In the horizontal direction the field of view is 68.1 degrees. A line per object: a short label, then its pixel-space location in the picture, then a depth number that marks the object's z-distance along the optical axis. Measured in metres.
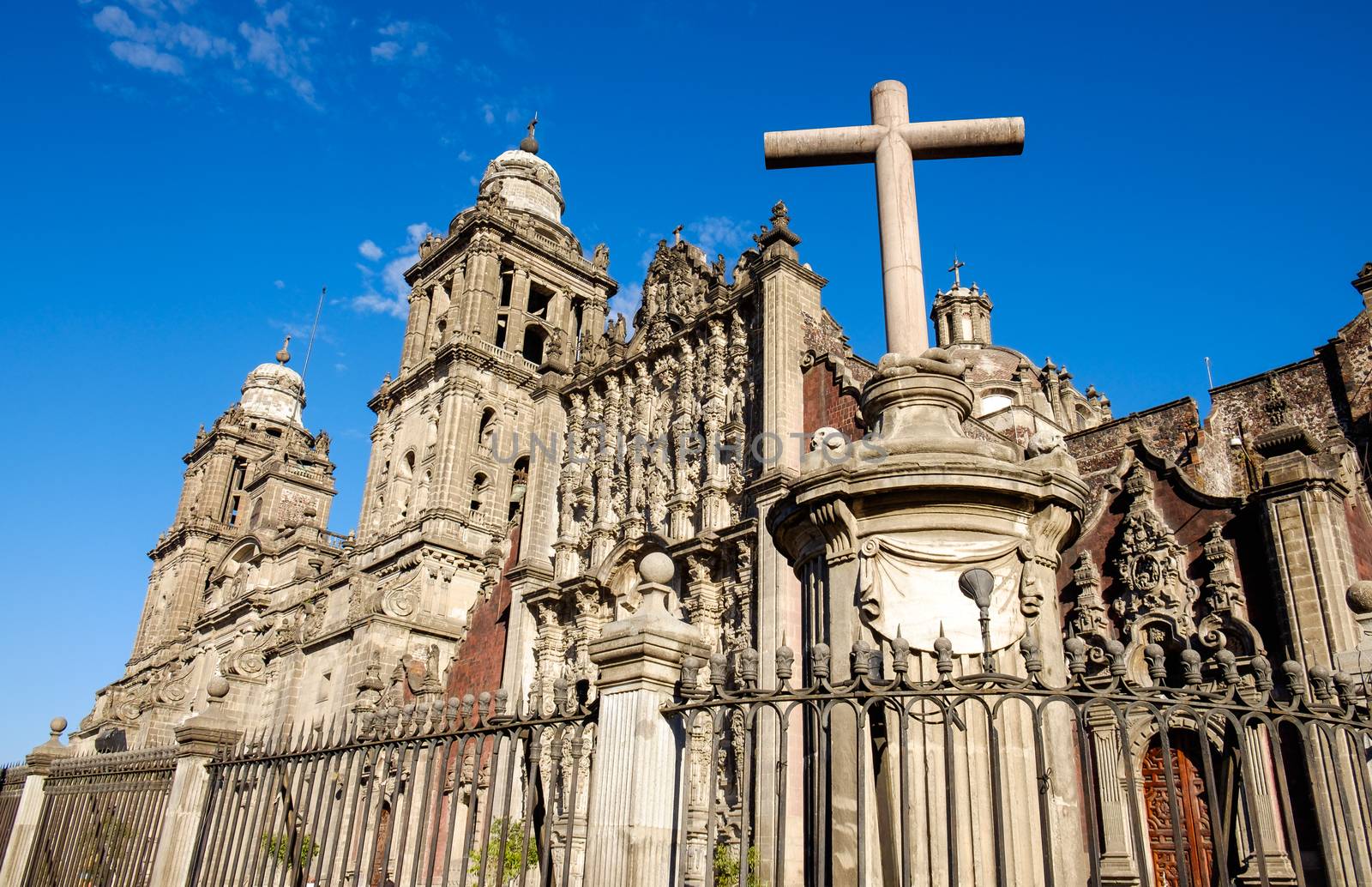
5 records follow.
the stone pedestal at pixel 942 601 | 5.43
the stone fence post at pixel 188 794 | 9.23
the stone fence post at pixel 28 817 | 11.80
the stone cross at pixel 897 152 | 7.38
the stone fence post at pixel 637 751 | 5.81
